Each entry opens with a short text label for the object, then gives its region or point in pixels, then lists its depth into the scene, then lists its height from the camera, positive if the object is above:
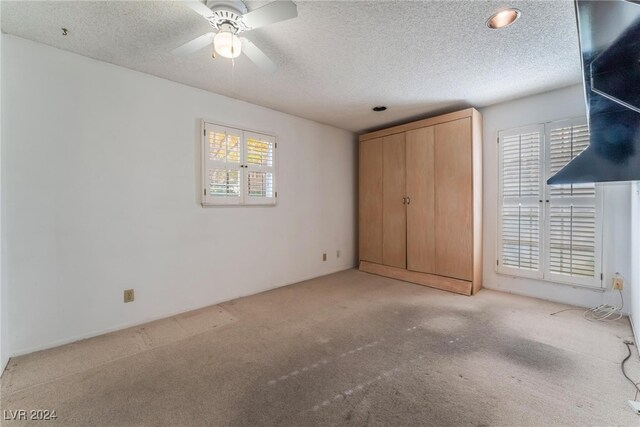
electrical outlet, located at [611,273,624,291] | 2.63 -0.74
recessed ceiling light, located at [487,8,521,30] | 1.76 +1.30
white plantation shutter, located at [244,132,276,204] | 3.32 +0.54
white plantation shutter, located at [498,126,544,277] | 3.14 +0.09
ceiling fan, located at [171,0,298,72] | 1.53 +1.17
